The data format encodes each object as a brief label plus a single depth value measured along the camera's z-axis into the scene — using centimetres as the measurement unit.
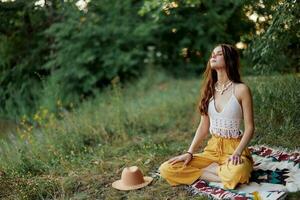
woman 416
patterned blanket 396
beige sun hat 450
